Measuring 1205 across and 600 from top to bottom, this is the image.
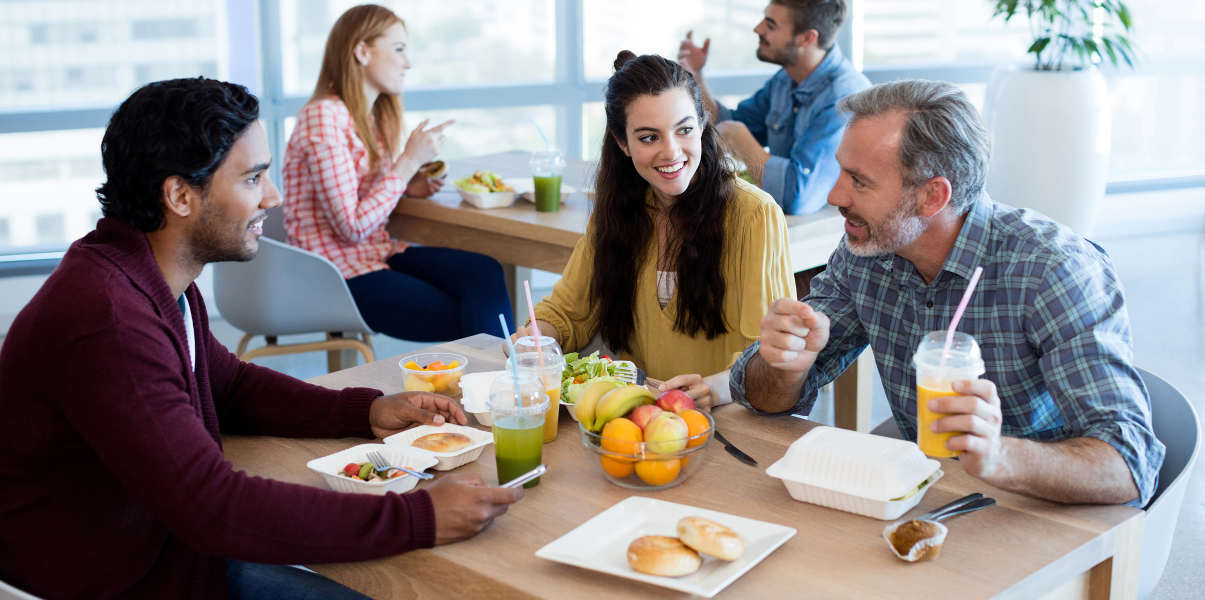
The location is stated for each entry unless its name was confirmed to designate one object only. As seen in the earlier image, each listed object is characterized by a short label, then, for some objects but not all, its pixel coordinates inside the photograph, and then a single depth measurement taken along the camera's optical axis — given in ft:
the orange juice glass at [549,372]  5.58
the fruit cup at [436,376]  6.28
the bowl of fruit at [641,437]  4.96
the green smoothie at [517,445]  5.03
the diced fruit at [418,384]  6.30
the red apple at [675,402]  5.24
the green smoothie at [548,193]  10.87
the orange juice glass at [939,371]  4.51
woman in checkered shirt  10.91
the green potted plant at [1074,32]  17.54
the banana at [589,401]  5.18
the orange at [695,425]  5.01
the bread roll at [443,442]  5.39
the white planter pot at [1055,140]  17.24
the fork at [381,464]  5.12
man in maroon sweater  4.54
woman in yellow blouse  7.59
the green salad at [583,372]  5.96
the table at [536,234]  10.37
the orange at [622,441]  4.96
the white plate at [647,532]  4.21
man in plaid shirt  5.08
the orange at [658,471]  4.98
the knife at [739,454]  5.34
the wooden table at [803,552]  4.22
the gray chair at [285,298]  10.20
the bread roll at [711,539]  4.27
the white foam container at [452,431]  5.30
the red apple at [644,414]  5.04
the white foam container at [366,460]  5.02
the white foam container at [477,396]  5.89
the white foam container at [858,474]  4.73
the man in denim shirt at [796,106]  10.82
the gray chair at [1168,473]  5.03
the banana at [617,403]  5.10
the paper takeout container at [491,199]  11.16
